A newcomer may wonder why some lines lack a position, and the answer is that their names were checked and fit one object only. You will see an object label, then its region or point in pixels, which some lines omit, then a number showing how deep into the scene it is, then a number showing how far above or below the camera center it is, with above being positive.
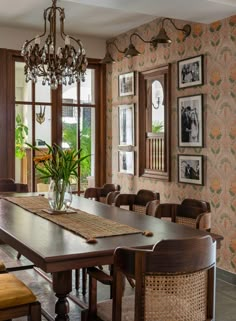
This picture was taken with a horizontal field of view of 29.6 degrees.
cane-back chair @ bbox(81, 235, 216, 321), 1.80 -0.58
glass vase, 3.29 -0.41
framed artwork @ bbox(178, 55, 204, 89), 4.43 +0.68
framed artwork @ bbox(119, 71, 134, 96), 5.55 +0.70
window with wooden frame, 5.64 +0.30
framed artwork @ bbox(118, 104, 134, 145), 5.59 +0.19
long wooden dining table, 2.12 -0.55
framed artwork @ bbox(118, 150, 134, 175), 5.61 -0.29
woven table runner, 2.58 -0.54
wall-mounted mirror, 4.95 +0.19
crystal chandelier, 3.60 +0.64
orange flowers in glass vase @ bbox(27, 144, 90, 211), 3.28 -0.27
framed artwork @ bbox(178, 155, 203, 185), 4.46 -0.31
